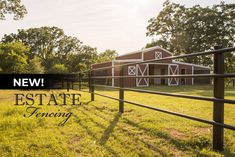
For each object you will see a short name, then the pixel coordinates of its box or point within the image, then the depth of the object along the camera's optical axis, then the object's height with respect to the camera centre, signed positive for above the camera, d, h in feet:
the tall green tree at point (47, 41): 129.49 +23.73
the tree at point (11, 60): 68.39 +6.27
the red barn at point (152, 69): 64.75 +3.19
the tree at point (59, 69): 85.65 +3.80
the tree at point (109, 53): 155.94 +19.54
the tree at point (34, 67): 81.04 +4.51
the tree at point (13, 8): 48.75 +17.21
